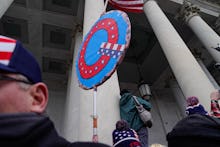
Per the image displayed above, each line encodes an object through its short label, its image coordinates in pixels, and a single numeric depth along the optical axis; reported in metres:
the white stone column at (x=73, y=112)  8.20
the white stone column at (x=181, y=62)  7.32
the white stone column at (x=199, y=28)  10.68
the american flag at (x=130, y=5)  8.11
